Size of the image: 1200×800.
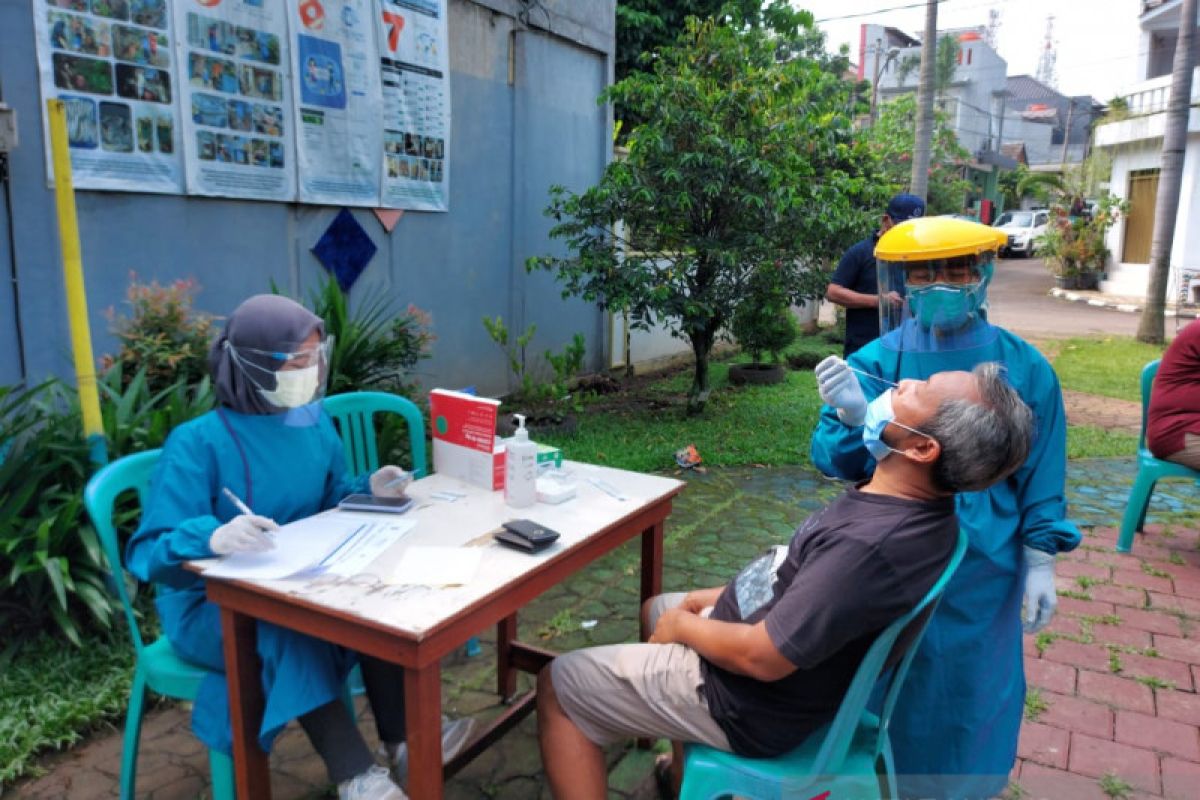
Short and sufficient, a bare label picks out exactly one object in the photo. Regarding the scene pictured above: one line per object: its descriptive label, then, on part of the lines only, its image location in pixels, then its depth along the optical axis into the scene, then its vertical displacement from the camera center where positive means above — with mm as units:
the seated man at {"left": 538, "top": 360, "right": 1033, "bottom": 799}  1682 -764
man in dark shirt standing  5148 -321
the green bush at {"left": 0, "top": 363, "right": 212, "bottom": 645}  2979 -1004
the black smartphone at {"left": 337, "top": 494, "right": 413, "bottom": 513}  2383 -745
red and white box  2588 -622
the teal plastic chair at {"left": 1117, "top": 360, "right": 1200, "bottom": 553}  4445 -1253
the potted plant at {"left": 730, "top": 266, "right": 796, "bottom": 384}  8094 -1079
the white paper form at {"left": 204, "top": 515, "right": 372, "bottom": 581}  1932 -753
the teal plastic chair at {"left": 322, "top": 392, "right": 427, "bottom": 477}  3164 -704
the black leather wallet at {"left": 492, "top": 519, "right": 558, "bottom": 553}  2133 -748
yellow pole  2734 -197
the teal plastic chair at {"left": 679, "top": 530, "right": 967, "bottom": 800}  1754 -1127
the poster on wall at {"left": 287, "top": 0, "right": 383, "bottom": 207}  5223 +812
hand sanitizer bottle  2410 -661
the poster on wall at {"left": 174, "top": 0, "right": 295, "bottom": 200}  4566 +725
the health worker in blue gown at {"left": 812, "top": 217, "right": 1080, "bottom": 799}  2096 -680
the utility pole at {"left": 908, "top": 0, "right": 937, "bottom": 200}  11844 +1800
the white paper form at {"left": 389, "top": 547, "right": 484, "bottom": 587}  1942 -768
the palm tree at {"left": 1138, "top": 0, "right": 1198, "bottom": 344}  11586 +877
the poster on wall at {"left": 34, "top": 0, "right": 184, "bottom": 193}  3996 +680
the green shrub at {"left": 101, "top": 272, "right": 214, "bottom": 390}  3779 -480
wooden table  1775 -818
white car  31000 +447
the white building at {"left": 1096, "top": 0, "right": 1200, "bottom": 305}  16766 +1184
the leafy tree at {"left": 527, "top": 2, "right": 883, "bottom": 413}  6359 +320
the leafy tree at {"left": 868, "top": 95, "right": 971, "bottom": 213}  22556 +2493
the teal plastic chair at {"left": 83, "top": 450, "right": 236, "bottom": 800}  2129 -1101
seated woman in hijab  2008 -693
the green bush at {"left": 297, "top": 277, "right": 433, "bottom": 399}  4406 -606
